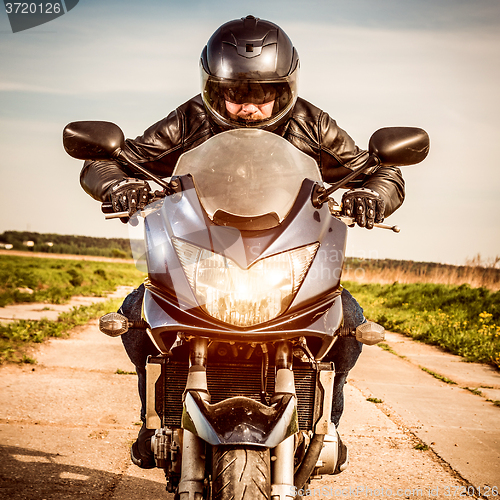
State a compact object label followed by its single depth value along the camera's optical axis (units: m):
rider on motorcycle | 2.59
